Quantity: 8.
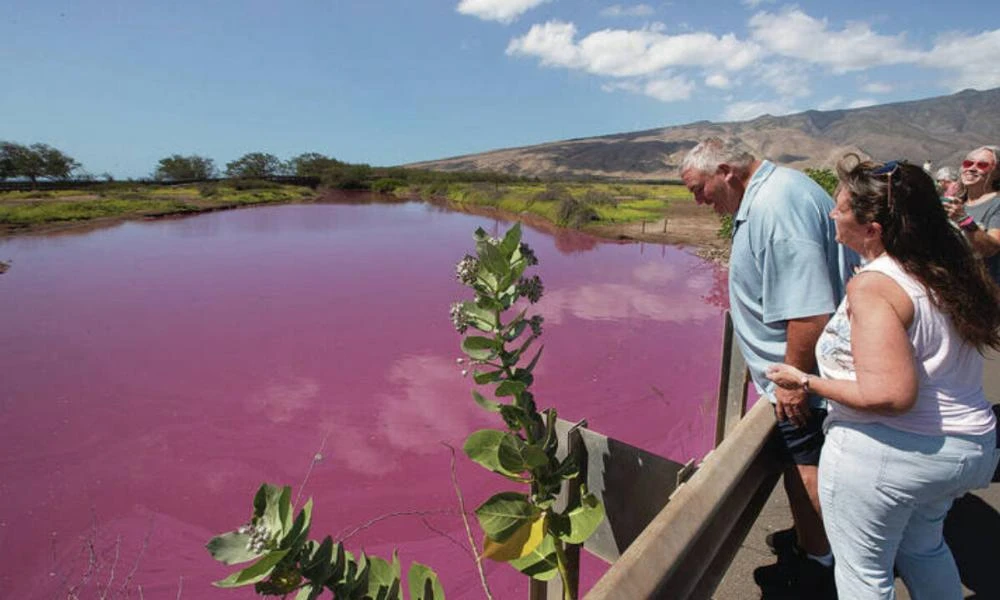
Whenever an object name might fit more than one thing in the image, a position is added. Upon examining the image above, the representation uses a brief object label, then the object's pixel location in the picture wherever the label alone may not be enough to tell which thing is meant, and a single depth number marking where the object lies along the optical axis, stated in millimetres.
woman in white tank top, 1042
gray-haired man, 1420
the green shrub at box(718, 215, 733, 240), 15145
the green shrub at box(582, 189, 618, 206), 26047
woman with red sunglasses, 2172
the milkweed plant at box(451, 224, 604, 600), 943
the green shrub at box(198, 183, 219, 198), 36875
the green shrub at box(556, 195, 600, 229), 22609
